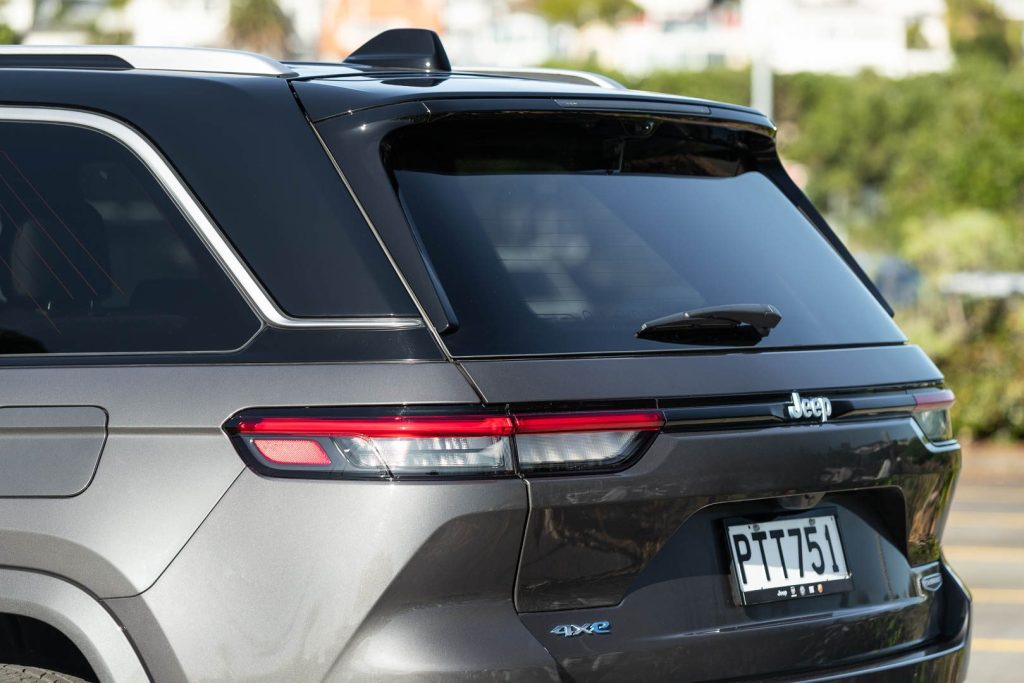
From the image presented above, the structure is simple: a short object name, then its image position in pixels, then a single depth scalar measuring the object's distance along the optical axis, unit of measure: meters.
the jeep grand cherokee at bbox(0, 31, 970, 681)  4.98
